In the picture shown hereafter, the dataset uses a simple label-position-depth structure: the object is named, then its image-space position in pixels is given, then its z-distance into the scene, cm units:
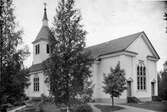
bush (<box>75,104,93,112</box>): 1522
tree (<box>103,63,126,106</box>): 1769
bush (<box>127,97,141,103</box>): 2292
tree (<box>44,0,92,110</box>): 1044
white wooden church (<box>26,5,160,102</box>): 2378
